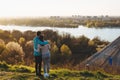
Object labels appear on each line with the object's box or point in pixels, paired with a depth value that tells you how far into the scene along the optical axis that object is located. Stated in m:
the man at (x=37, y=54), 5.63
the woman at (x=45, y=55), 5.67
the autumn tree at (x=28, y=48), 27.42
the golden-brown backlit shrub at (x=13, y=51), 21.93
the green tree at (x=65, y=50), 29.44
